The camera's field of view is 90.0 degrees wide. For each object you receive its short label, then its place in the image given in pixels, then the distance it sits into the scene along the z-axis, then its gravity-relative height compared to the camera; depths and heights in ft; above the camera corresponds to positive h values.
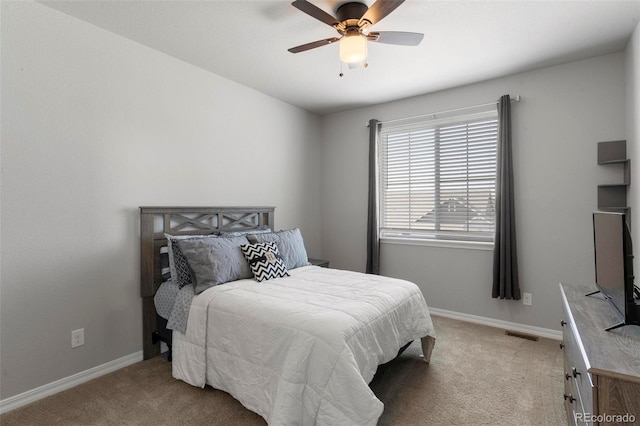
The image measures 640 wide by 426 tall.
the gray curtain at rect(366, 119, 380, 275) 13.33 +0.05
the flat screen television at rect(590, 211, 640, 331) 4.50 -0.86
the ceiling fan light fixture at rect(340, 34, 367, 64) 6.91 +3.59
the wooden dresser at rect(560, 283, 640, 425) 3.30 -1.75
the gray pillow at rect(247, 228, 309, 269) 9.74 -1.03
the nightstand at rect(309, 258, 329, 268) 12.50 -2.01
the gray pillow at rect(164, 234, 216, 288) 8.18 -1.37
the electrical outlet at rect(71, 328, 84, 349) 7.46 -2.89
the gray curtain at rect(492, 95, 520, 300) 10.48 -0.41
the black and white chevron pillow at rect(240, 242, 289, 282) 8.59 -1.34
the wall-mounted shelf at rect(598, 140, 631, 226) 8.73 +0.69
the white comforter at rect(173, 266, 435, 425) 5.26 -2.53
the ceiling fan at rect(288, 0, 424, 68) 6.52 +3.82
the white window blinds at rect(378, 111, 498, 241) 11.43 +1.25
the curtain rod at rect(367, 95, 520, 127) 10.55 +3.71
